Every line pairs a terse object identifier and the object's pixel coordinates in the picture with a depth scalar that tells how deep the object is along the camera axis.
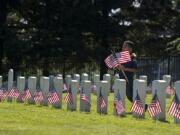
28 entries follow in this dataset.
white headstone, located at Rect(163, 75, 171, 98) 23.58
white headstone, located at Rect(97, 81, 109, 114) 17.06
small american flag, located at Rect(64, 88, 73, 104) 17.95
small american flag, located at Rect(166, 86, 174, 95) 23.23
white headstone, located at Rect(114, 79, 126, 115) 16.36
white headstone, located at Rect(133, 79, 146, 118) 15.86
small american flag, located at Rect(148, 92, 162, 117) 15.30
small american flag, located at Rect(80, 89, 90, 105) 17.53
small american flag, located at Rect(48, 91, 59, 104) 18.90
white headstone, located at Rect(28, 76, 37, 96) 20.67
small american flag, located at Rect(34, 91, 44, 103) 19.89
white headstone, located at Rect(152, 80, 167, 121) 15.26
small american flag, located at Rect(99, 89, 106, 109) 17.05
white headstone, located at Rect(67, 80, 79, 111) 17.92
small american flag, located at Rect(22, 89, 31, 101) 20.75
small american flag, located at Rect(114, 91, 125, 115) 16.28
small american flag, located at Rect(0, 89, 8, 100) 22.59
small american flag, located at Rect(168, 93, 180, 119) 14.74
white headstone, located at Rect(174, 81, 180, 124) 14.69
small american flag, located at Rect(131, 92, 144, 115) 15.78
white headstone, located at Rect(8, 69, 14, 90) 22.70
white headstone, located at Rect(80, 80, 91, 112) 17.52
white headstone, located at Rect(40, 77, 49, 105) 19.62
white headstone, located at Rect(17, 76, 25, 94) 21.40
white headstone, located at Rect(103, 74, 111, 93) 23.16
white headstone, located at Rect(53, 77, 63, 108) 18.82
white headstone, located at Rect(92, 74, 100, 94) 24.79
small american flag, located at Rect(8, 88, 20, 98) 21.63
